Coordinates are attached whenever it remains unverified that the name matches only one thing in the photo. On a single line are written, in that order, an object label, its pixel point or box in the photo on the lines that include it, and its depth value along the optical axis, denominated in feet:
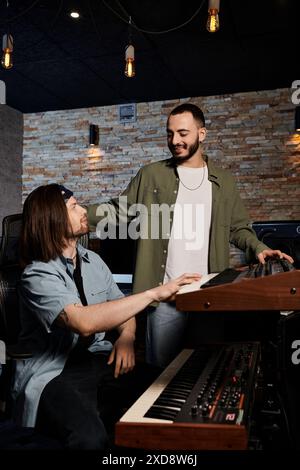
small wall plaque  19.77
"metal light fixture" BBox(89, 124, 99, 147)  20.16
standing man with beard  6.95
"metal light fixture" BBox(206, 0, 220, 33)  8.29
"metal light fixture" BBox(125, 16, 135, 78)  10.62
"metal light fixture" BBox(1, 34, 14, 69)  9.91
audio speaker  15.05
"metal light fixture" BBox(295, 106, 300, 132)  17.29
